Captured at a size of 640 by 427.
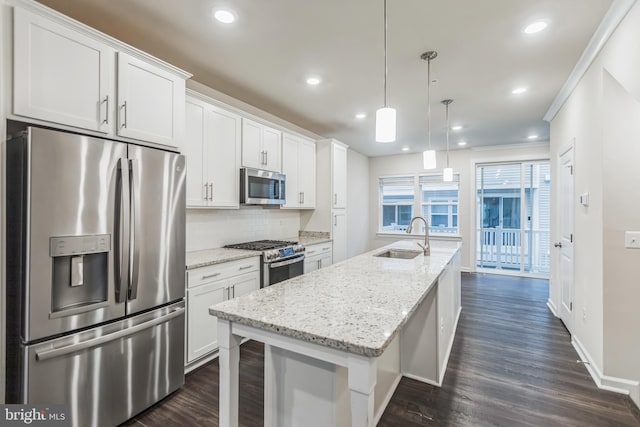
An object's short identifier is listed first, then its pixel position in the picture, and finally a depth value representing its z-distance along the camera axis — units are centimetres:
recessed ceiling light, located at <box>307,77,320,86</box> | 298
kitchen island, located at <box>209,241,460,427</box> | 107
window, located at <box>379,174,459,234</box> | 651
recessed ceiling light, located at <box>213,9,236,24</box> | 197
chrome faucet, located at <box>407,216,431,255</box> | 286
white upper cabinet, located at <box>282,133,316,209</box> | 412
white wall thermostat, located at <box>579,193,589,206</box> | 260
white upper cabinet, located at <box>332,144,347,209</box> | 479
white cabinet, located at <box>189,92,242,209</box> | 278
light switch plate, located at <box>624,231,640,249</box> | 210
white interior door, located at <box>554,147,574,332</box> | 318
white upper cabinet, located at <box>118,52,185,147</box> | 196
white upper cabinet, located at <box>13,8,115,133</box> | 153
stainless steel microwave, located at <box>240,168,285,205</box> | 332
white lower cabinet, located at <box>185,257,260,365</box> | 243
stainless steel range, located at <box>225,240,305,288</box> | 316
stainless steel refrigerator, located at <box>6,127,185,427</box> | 151
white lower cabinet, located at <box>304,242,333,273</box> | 402
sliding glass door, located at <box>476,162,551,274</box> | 579
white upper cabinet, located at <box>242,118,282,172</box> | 340
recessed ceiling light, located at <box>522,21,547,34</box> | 209
